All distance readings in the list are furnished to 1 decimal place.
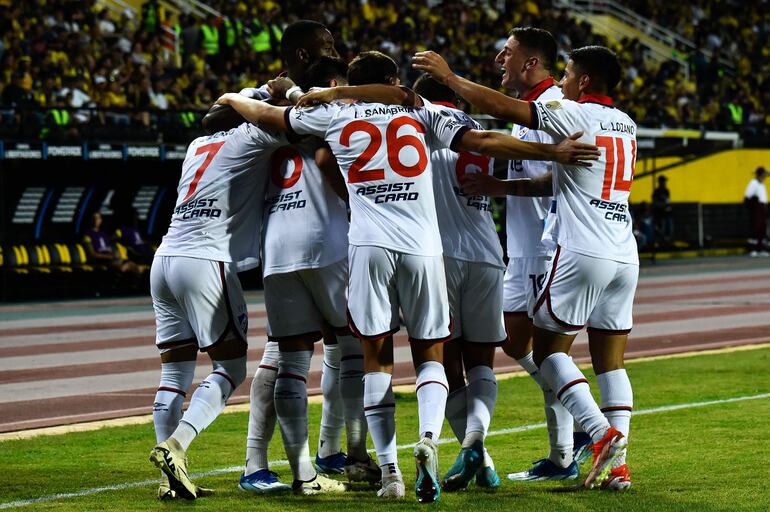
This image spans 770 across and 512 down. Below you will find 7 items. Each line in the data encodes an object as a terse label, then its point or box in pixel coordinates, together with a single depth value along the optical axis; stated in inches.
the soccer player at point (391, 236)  513.7
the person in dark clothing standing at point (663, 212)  2495.1
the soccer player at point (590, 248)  525.7
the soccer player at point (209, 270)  539.2
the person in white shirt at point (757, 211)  2532.0
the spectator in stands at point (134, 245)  1805.5
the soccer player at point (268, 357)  546.0
